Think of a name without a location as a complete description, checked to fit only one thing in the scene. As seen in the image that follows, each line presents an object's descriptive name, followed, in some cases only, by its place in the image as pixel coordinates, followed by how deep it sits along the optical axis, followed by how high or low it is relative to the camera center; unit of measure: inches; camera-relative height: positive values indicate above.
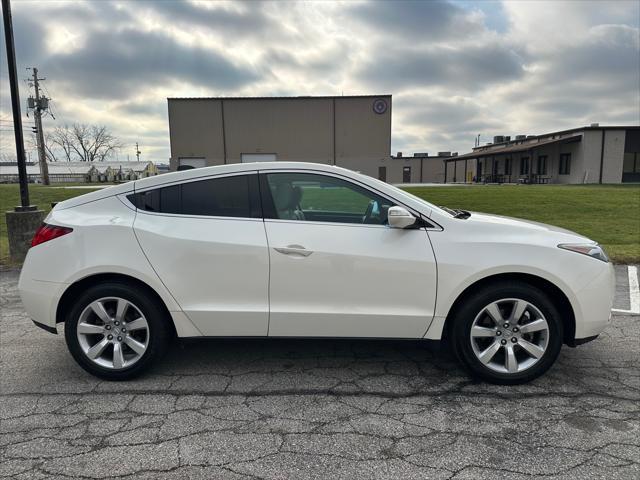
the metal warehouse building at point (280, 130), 1945.1 +192.0
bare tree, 3538.4 +236.1
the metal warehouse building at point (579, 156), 1419.8 +60.7
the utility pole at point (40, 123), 1640.0 +205.0
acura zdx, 127.3 -28.4
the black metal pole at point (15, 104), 297.9 +48.6
